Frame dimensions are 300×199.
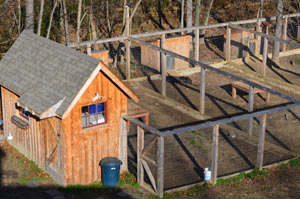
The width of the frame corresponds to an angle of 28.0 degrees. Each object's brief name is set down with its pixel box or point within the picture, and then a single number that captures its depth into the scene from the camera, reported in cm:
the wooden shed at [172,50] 2912
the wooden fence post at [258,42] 3133
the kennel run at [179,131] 1736
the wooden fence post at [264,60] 2789
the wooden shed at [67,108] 1775
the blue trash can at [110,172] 1825
